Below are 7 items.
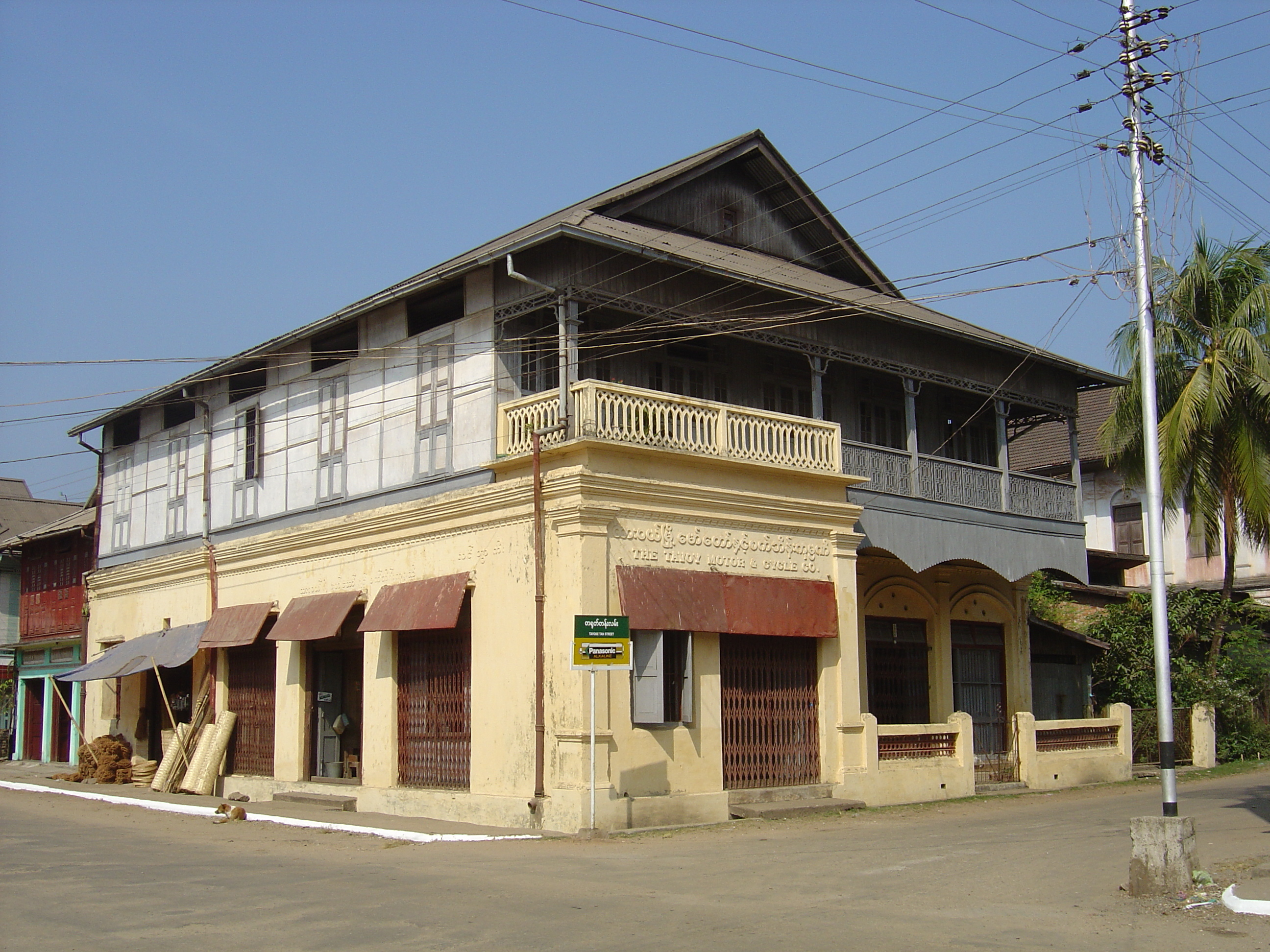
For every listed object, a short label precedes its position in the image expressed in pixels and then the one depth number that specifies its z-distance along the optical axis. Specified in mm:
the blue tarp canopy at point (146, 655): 23125
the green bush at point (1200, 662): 25156
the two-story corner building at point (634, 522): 16047
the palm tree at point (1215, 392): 24125
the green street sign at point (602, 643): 14609
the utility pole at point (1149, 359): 10523
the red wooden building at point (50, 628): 32000
